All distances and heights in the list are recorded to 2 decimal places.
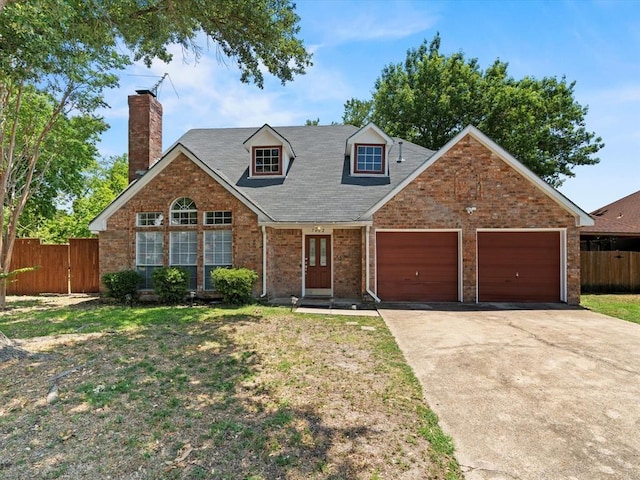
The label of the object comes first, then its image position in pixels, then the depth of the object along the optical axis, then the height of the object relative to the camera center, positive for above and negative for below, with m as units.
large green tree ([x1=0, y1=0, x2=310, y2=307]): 6.64 +4.79
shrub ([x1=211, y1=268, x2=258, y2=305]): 10.46 -1.32
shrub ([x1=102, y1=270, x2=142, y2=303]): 10.92 -1.39
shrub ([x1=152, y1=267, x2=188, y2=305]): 10.84 -1.34
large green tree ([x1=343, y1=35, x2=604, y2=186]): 22.33 +8.96
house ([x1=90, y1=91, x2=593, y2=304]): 11.33 +0.42
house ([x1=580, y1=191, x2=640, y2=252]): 15.38 +0.25
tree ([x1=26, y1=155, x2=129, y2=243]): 19.58 +1.46
